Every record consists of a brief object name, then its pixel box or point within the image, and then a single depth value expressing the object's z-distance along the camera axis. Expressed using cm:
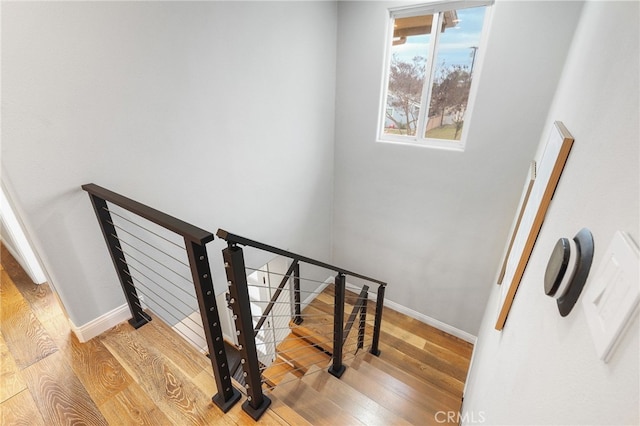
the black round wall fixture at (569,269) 59
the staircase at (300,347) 117
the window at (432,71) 266
